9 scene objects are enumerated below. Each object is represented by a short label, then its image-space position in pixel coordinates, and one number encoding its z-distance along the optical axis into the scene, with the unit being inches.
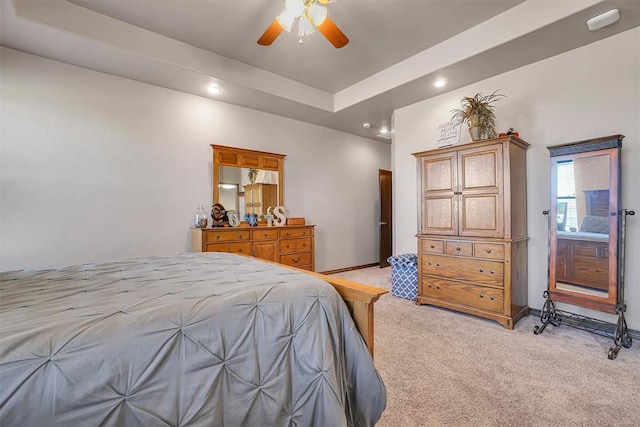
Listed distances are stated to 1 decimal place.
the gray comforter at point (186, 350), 33.8
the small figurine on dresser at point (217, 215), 157.4
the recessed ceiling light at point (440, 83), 144.1
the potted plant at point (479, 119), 128.2
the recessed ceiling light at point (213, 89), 148.6
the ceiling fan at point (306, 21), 87.7
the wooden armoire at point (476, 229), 116.5
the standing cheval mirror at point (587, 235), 99.5
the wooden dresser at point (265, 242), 146.7
